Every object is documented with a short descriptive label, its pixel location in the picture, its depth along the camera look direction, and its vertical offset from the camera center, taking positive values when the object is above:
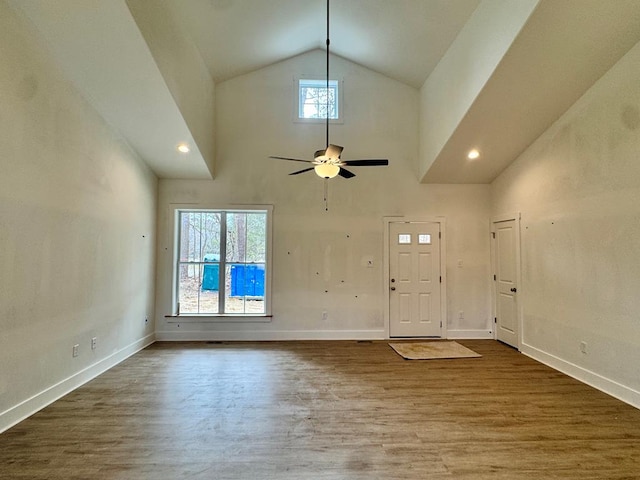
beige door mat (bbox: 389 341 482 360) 4.61 -1.41
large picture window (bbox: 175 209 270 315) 5.55 -0.10
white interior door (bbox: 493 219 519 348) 5.03 -0.36
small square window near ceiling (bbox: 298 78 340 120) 5.68 +2.78
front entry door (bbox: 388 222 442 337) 5.57 -0.40
